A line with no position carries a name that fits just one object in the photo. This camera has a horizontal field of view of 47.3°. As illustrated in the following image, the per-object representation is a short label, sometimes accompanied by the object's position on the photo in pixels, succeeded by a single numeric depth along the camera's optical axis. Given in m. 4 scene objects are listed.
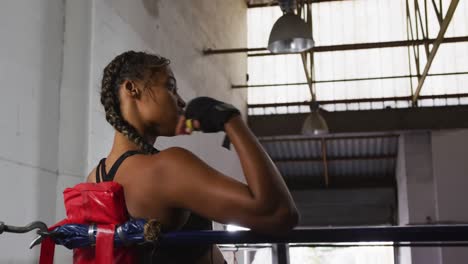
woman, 1.20
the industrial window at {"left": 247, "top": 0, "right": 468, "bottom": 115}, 10.23
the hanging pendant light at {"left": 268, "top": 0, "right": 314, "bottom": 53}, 5.11
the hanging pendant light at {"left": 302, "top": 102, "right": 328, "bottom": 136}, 8.00
